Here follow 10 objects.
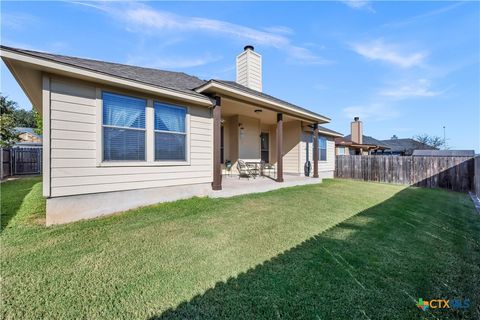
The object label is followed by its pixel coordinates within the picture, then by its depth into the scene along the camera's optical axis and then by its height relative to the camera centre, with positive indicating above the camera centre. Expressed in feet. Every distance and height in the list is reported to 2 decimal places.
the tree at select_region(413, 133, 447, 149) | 114.73 +10.02
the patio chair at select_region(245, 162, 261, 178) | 29.61 -1.40
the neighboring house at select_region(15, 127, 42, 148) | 79.97 +8.93
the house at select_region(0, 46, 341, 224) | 12.81 +2.18
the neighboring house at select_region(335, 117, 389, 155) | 59.38 +3.90
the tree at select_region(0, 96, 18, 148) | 41.05 +5.86
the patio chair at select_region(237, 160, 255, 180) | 29.04 -1.62
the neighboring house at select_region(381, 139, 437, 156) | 94.61 +5.78
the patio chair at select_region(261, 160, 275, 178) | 32.55 -1.47
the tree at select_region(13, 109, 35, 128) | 126.57 +26.64
